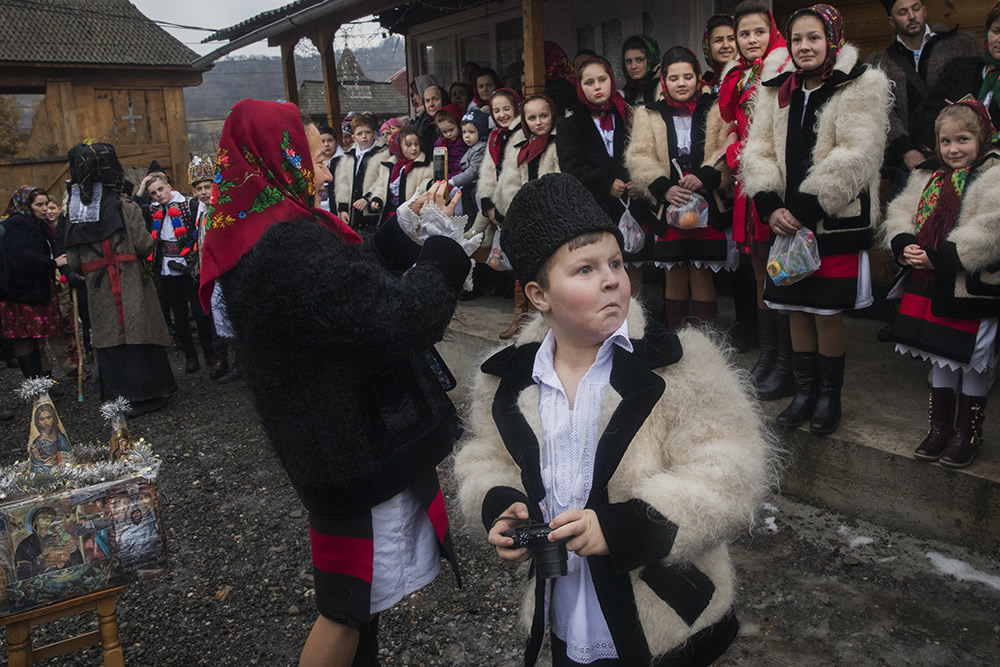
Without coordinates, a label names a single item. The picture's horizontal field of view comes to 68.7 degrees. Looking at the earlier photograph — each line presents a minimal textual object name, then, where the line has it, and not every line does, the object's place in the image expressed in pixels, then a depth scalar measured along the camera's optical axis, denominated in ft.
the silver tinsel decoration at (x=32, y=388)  9.70
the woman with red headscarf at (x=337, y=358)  5.77
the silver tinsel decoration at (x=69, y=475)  7.85
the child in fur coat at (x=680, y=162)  14.83
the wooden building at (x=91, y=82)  55.06
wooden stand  7.79
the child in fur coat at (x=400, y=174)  23.39
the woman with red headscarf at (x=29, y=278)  21.16
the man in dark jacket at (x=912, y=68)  14.19
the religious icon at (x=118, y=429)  8.93
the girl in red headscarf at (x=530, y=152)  17.52
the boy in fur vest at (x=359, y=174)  25.36
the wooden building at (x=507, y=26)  19.16
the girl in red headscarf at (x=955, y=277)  9.83
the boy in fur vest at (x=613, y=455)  4.98
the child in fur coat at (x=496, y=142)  19.34
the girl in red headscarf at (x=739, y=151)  13.30
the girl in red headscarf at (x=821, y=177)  10.89
